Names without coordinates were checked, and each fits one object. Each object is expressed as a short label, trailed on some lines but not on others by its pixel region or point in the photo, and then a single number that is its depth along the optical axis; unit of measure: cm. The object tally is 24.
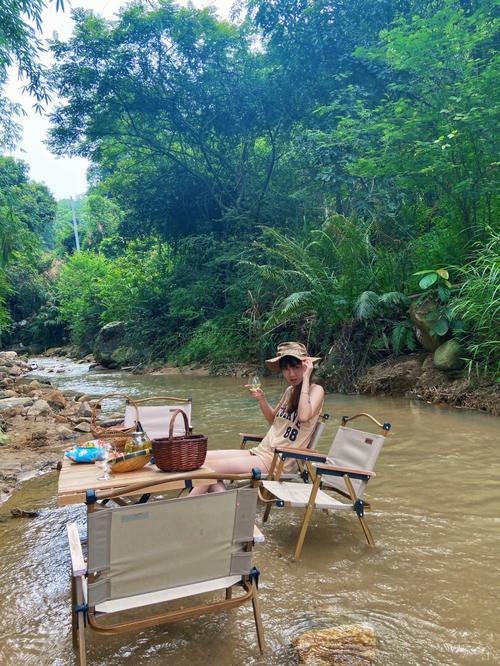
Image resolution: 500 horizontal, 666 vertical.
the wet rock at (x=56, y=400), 886
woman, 372
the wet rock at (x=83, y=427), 721
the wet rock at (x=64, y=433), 679
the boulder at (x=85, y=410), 815
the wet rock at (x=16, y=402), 846
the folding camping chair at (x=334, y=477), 315
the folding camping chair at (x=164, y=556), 188
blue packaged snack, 330
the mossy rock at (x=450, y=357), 809
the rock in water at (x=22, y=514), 405
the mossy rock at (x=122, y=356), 1883
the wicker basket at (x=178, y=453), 288
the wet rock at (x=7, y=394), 1052
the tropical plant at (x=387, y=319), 918
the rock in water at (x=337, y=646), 209
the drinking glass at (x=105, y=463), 288
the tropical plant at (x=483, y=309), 737
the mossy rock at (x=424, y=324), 862
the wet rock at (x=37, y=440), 633
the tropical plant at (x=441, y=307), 830
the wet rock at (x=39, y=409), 785
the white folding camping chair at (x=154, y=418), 480
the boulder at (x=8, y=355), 2200
